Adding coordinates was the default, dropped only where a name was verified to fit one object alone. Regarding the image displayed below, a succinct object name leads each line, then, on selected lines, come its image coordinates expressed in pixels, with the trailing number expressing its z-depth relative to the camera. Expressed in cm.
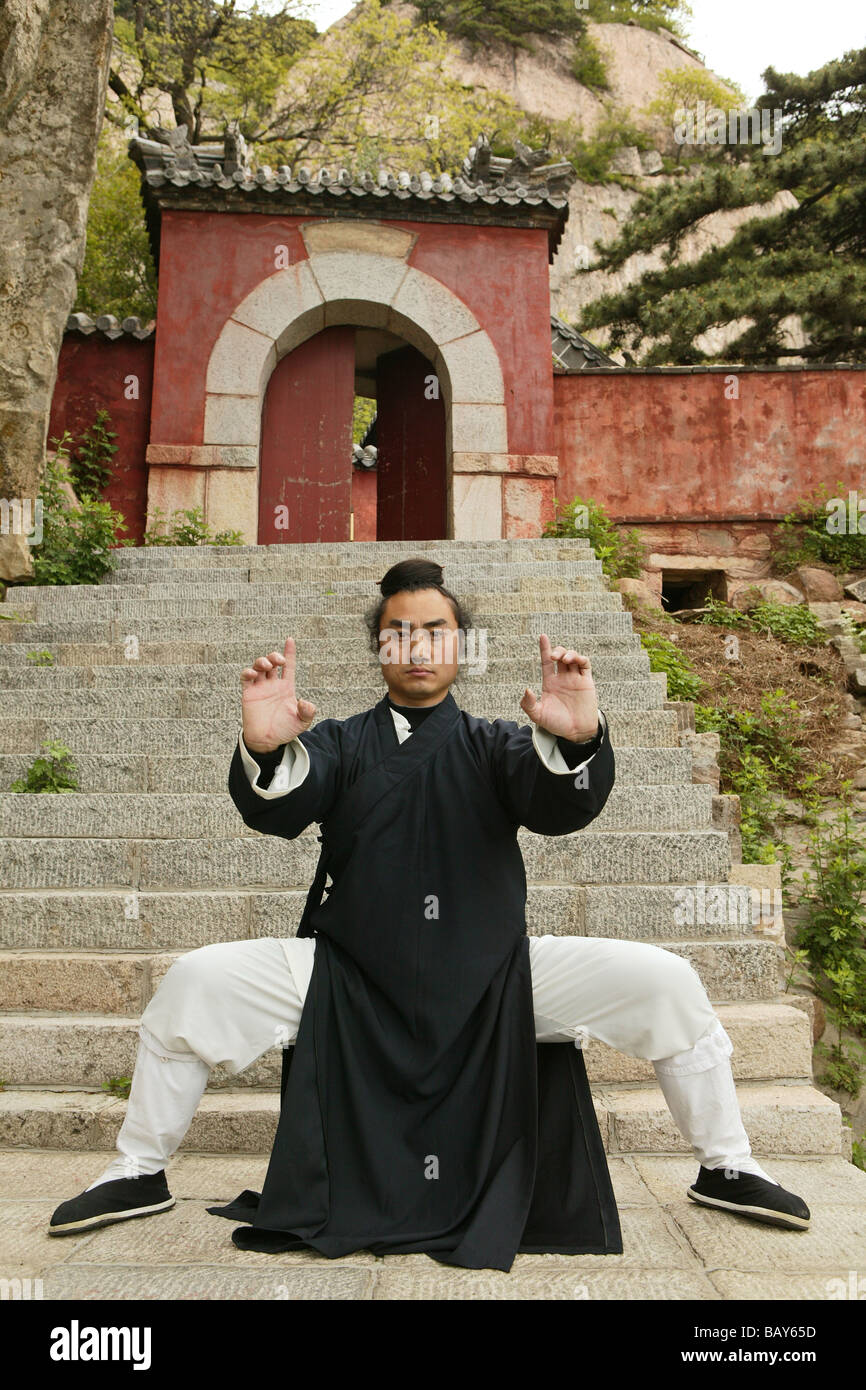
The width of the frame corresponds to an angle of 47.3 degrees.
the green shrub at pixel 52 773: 435
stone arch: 913
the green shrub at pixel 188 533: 837
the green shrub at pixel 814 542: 894
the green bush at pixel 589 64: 3684
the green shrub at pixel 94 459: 902
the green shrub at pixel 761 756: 522
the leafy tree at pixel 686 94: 3594
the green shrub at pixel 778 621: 761
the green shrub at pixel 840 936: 394
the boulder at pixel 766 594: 834
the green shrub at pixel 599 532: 831
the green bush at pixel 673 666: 607
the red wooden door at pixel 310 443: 958
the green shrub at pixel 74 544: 671
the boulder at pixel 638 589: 742
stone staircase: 302
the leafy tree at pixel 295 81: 1681
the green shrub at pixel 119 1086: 303
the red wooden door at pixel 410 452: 1002
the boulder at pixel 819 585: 852
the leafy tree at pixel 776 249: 1336
